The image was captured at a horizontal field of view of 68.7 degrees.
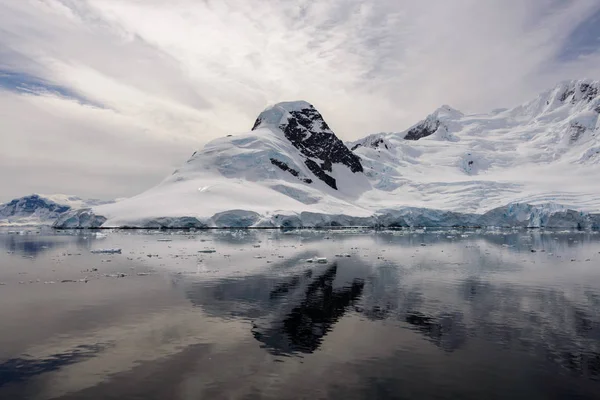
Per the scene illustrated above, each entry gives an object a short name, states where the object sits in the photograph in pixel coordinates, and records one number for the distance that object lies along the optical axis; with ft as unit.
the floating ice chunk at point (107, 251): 161.87
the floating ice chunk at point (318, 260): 135.74
